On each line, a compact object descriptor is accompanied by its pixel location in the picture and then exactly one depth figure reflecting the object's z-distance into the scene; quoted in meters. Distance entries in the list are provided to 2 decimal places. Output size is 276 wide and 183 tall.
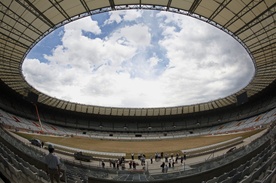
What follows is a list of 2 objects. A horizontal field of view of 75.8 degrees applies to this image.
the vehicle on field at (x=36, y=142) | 25.37
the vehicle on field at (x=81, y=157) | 23.13
